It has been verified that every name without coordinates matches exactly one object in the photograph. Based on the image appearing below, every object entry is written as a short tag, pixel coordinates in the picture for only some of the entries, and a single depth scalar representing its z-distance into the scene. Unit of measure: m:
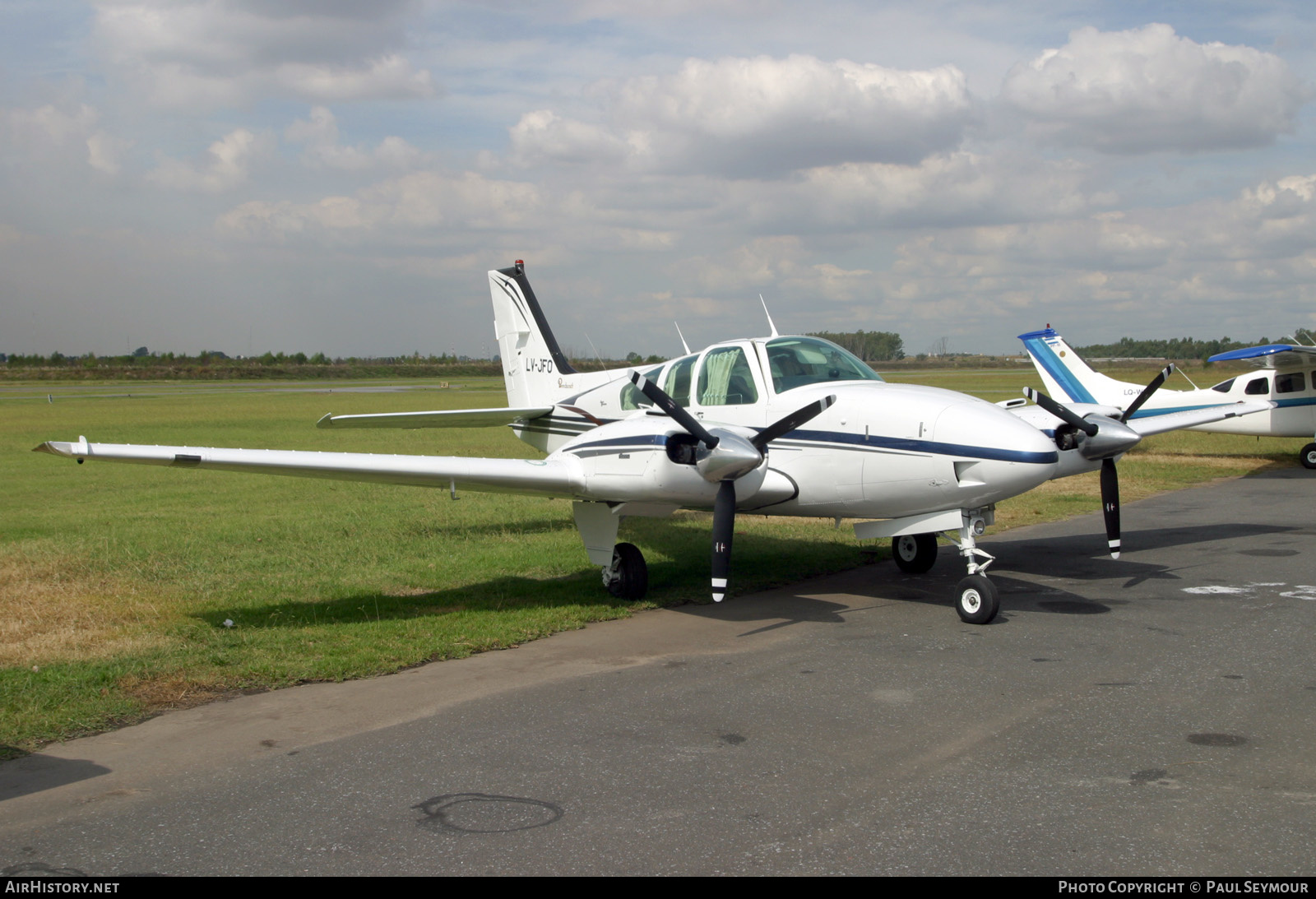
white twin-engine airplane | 8.20
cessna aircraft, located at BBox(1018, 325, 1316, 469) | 21.97
